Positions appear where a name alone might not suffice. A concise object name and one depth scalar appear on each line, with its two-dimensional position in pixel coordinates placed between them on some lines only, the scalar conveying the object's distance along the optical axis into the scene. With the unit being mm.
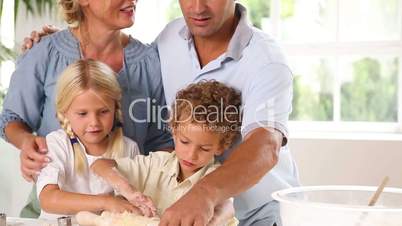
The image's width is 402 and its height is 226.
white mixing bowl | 2255
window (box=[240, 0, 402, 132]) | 4986
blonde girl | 2823
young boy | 2753
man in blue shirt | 2663
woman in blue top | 2910
